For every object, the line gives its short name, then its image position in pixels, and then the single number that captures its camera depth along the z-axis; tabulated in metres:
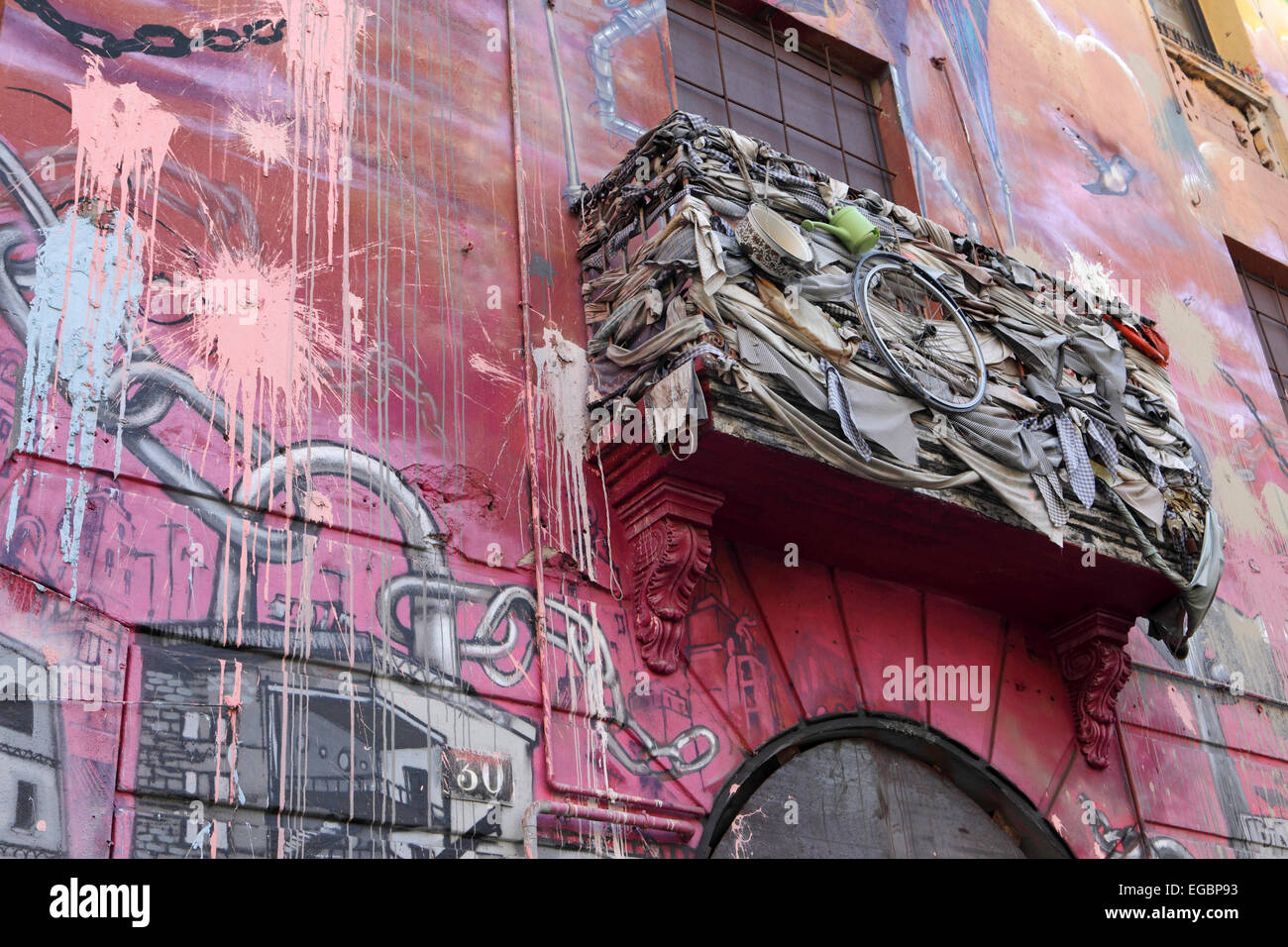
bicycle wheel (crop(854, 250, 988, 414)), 8.27
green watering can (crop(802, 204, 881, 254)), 8.50
